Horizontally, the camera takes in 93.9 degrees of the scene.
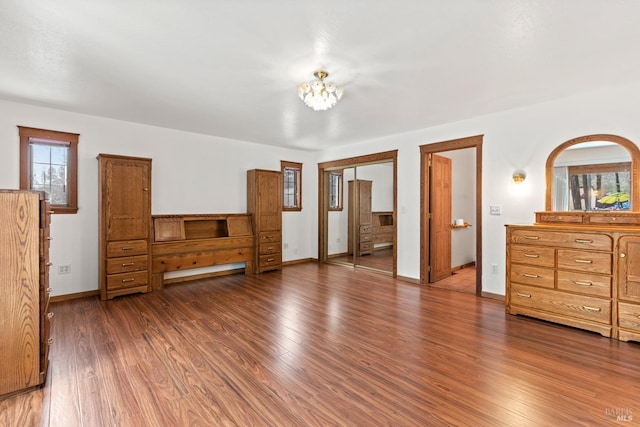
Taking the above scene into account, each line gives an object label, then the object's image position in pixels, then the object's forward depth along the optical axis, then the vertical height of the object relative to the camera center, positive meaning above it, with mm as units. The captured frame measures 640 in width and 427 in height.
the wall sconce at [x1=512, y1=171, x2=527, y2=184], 3807 +459
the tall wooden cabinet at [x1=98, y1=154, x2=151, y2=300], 4008 -164
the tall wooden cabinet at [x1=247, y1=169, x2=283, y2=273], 5605 -23
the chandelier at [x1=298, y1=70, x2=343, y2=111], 2820 +1159
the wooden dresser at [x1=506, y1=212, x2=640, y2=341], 2744 -589
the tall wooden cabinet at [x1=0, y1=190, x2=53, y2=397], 1952 -530
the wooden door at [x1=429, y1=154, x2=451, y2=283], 4934 -73
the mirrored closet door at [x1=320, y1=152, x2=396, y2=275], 6512 -50
